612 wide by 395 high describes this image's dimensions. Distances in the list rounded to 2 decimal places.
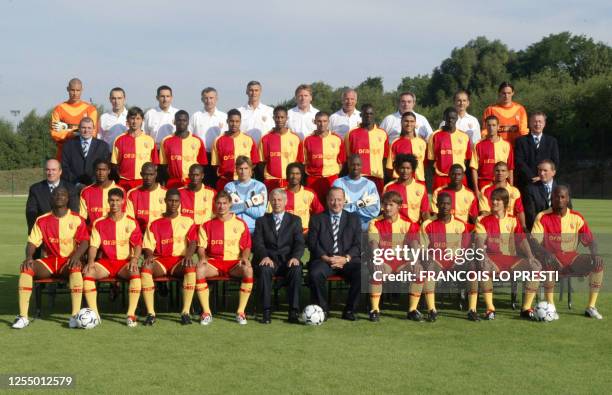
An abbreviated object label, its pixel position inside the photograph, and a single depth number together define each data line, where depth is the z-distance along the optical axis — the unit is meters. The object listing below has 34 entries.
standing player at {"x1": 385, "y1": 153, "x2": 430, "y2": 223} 8.93
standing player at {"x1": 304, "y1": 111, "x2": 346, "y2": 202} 9.66
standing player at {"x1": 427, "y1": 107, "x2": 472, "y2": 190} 9.66
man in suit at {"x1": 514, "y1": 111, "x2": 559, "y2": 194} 9.55
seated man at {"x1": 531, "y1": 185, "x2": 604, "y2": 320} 8.04
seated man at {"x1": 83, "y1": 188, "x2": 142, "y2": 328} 7.63
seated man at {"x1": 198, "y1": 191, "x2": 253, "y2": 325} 7.86
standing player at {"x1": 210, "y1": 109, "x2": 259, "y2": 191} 9.69
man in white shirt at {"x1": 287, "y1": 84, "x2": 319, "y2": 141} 10.50
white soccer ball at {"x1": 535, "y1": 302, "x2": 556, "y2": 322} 7.69
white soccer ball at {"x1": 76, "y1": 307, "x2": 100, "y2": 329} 7.22
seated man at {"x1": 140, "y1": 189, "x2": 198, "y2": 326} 7.73
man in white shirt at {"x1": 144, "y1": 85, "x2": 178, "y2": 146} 10.34
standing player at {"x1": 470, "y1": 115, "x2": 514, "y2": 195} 9.60
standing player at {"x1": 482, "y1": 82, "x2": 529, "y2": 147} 10.31
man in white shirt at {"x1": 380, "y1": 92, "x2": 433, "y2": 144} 10.31
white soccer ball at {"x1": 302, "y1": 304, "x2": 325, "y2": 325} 7.50
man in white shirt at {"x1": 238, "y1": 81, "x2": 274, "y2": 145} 10.52
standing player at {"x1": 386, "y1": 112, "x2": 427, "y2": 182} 9.66
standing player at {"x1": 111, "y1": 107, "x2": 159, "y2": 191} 9.52
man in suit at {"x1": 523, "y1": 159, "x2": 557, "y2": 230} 8.98
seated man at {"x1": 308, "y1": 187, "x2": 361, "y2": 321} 7.99
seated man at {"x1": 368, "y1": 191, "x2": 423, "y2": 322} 7.91
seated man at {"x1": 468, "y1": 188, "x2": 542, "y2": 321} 7.96
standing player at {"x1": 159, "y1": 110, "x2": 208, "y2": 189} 9.61
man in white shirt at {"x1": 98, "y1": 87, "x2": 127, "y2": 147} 10.30
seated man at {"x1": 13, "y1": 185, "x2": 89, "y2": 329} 7.58
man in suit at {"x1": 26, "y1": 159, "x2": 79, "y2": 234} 8.52
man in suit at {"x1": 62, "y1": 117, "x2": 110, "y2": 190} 9.42
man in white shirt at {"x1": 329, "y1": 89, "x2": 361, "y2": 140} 10.45
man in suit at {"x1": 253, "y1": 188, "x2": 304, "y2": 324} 7.82
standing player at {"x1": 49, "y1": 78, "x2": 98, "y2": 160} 10.29
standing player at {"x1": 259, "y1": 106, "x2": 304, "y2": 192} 9.75
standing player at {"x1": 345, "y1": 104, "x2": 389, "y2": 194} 9.77
